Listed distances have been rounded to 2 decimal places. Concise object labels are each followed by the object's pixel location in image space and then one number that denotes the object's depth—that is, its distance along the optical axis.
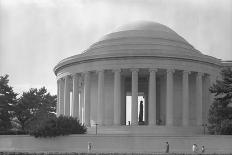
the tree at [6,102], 83.62
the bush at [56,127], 69.88
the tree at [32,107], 89.00
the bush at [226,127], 67.19
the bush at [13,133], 75.94
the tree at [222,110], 68.06
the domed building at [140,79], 79.12
